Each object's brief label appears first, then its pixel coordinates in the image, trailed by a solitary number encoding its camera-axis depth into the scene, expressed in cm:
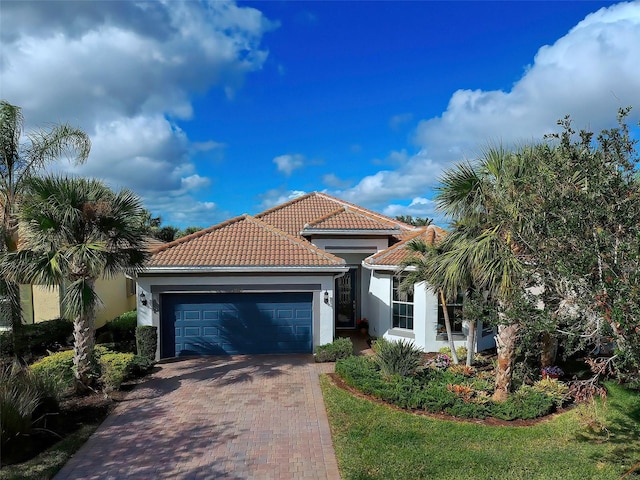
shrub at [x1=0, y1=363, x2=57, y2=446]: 739
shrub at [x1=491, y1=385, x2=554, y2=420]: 871
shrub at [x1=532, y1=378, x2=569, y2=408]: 930
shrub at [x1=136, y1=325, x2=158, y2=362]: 1298
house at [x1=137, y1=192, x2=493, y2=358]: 1365
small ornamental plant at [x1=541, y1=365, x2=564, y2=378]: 1085
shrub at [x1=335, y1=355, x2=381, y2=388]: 1045
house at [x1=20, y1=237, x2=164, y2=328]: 1593
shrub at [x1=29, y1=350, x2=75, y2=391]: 976
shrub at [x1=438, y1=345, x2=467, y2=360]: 1337
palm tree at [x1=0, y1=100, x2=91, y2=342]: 1120
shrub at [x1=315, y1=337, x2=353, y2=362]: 1326
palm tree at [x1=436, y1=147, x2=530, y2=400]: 765
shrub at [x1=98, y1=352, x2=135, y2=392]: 1038
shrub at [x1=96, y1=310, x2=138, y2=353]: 1605
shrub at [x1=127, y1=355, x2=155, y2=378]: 1164
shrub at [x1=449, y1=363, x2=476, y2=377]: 1124
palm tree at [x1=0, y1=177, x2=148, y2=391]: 955
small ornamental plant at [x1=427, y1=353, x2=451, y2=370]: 1205
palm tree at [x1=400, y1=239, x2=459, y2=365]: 1081
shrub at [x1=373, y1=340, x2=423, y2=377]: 1049
